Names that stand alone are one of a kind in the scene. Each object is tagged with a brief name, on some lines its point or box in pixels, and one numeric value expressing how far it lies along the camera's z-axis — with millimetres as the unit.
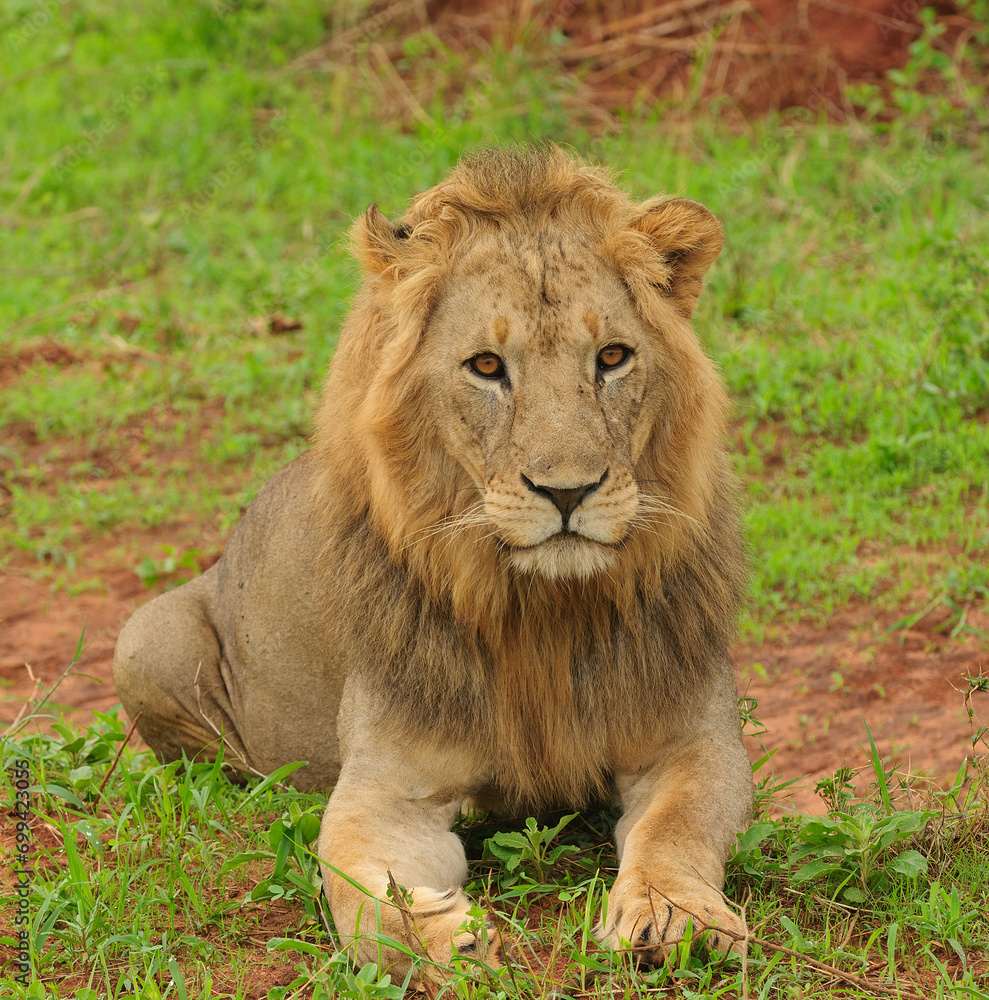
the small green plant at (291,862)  6500
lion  6109
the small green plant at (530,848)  6508
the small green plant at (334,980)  5480
